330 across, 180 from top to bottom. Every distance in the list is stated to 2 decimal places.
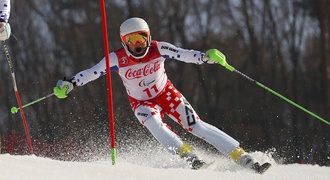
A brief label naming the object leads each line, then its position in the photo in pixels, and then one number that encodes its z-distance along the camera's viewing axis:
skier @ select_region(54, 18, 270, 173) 12.18
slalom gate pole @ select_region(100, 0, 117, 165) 11.01
